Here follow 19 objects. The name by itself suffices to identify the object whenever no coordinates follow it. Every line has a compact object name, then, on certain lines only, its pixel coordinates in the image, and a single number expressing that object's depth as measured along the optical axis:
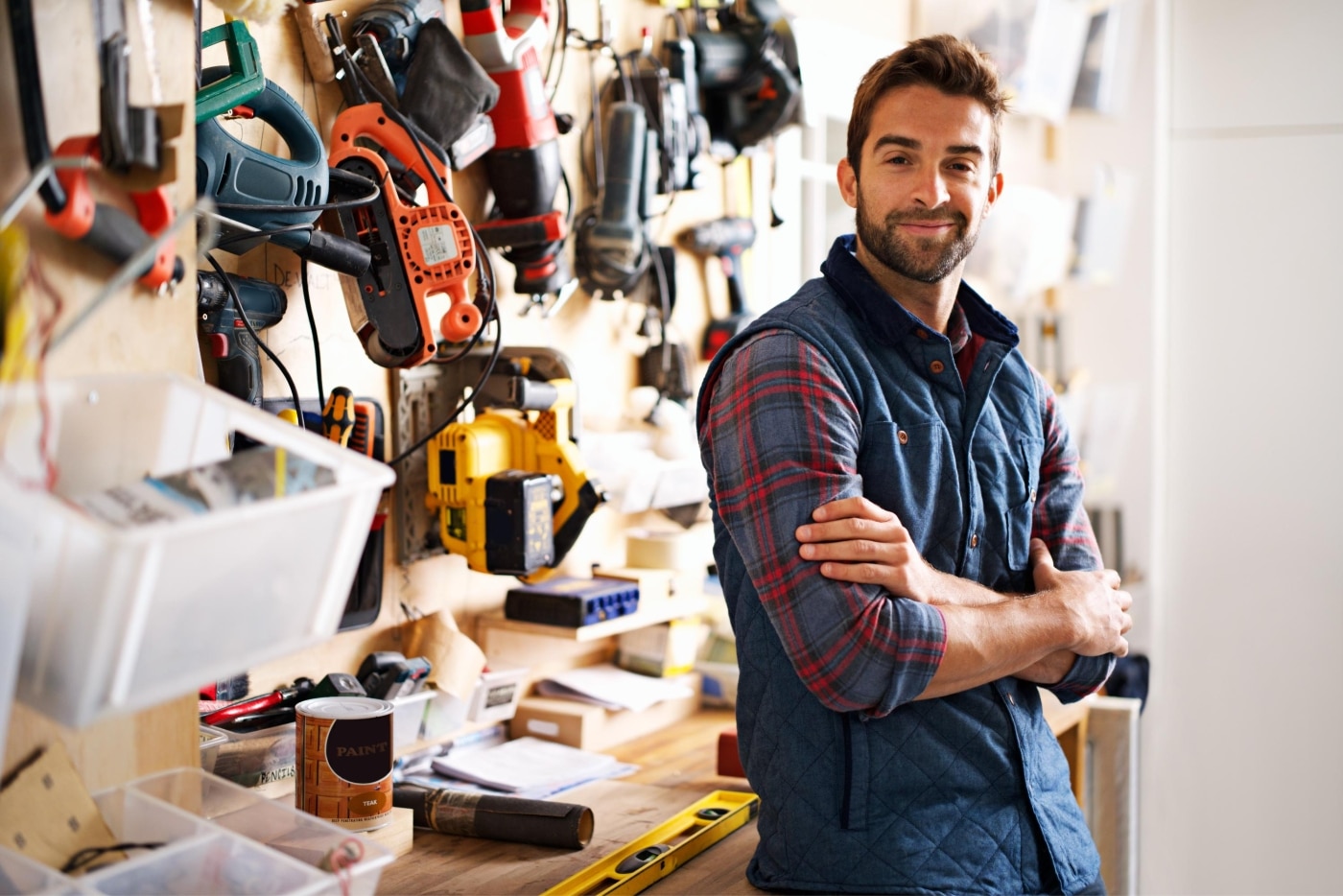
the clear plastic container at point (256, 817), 0.95
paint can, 1.38
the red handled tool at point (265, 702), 1.49
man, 1.33
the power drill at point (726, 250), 2.46
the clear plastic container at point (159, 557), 0.73
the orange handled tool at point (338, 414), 1.57
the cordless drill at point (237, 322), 1.37
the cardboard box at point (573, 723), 2.04
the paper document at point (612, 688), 2.09
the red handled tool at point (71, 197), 0.85
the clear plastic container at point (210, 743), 1.41
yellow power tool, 1.76
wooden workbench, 1.46
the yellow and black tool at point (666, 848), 1.45
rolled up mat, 1.57
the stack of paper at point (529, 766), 1.81
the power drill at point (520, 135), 1.75
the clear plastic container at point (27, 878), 0.82
